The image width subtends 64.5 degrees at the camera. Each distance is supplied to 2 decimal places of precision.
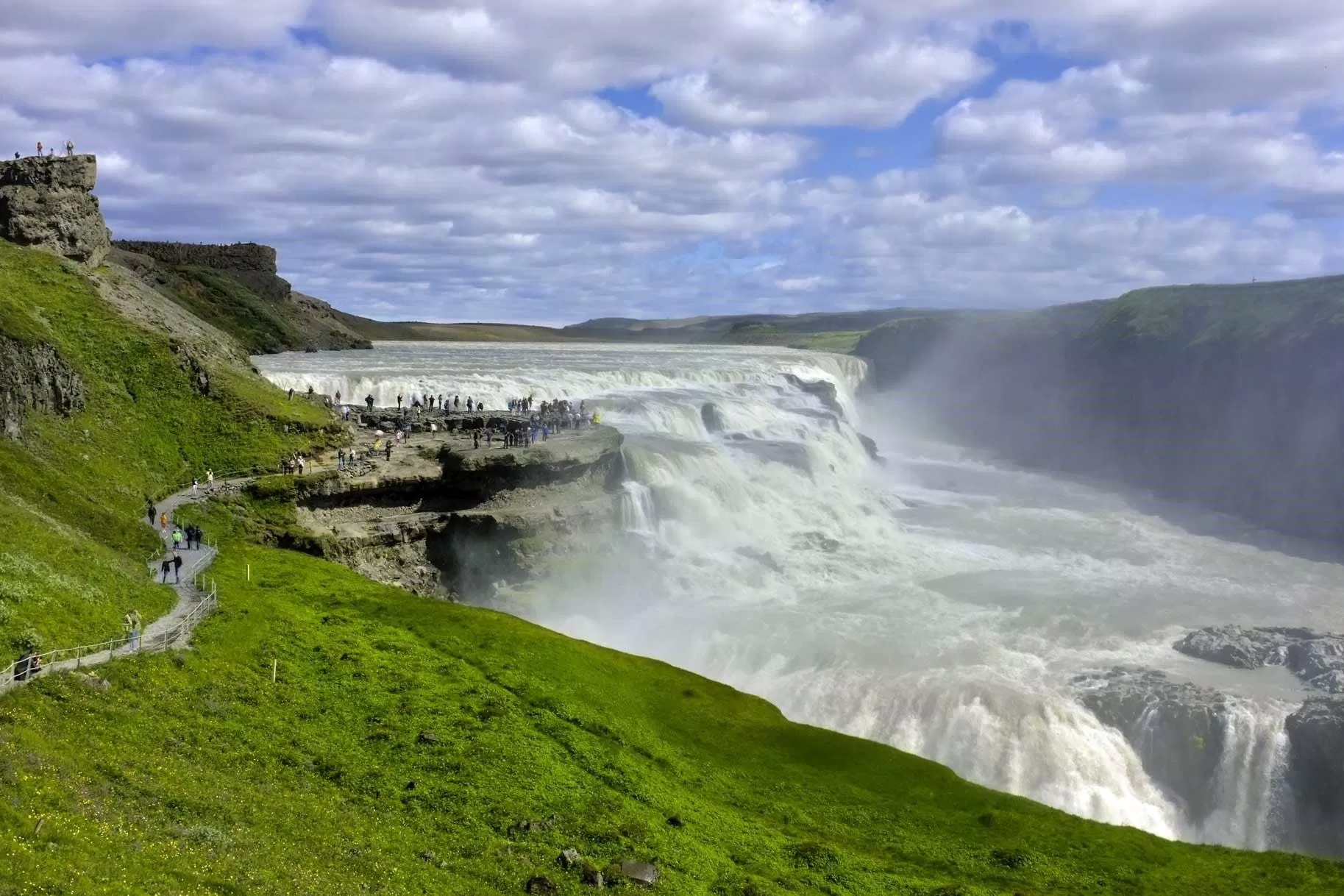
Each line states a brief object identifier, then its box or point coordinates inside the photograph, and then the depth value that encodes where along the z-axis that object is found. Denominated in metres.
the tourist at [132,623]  28.92
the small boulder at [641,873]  23.20
